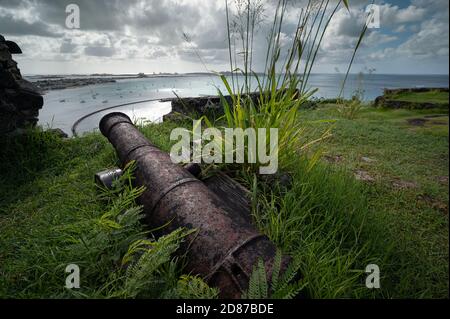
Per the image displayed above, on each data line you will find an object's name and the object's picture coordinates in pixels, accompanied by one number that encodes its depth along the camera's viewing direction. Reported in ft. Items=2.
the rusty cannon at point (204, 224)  4.40
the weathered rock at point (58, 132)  16.06
